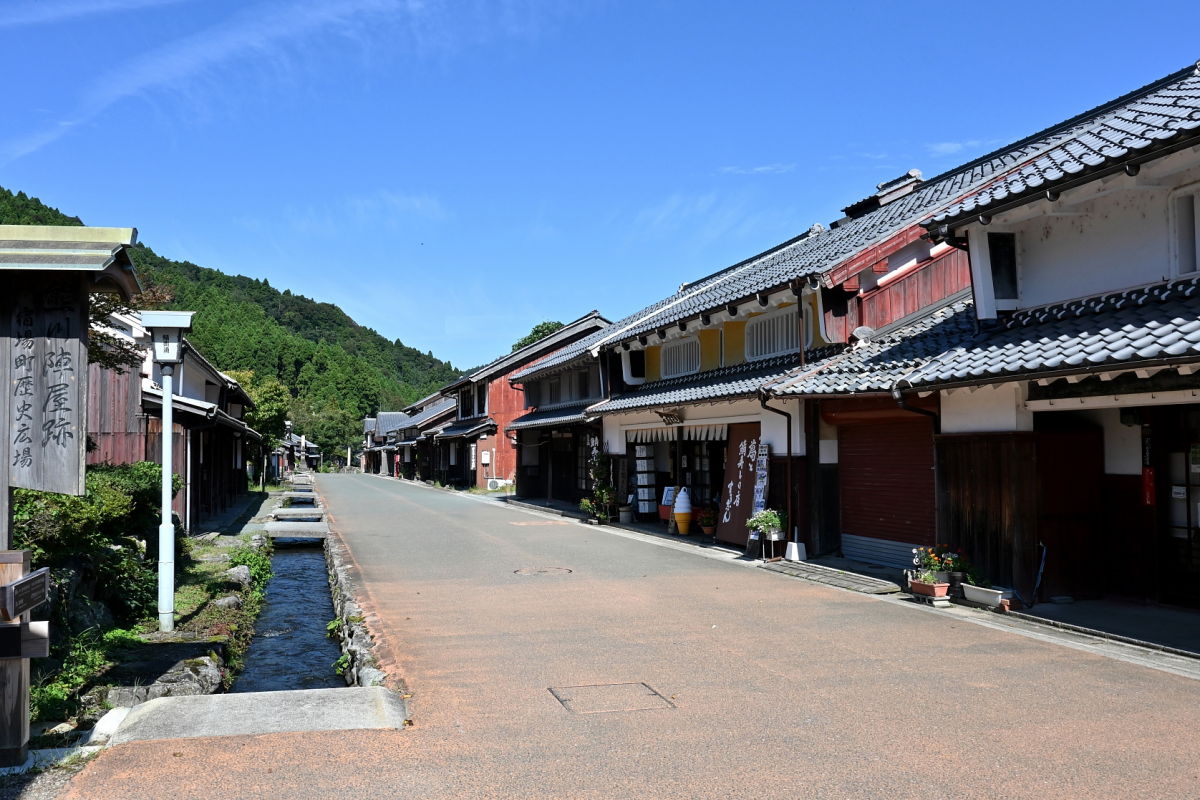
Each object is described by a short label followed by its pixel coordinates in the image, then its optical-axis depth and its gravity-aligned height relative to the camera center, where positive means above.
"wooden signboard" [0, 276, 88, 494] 5.12 +0.38
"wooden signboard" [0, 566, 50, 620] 4.79 -0.86
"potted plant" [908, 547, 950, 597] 10.78 -1.78
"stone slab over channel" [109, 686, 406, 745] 5.80 -1.96
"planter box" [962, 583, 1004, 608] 10.17 -1.93
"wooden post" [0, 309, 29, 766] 5.00 -1.36
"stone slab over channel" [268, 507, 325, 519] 25.93 -2.17
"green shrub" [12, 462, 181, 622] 7.86 -0.94
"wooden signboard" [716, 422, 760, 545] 16.56 -0.85
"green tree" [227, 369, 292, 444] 41.12 +2.07
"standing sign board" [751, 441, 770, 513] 15.77 -0.73
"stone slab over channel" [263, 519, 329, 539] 20.92 -2.19
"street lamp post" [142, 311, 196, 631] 9.59 +0.47
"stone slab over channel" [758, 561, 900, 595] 11.94 -2.11
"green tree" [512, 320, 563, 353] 59.50 +7.98
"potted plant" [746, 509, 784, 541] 14.90 -1.48
